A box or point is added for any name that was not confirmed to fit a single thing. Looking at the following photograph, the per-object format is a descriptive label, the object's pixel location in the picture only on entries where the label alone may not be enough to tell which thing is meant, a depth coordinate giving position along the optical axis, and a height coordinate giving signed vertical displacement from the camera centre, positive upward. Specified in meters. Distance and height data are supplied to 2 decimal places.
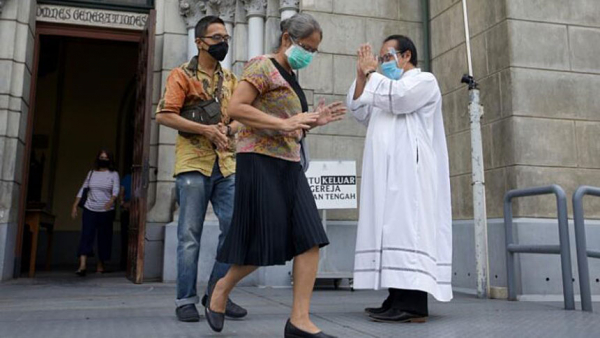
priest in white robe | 3.59 +0.31
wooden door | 6.39 +0.93
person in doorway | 8.22 +0.44
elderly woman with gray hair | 2.76 +0.29
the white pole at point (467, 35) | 5.32 +1.97
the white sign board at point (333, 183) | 6.06 +0.58
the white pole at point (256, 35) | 7.05 +2.56
